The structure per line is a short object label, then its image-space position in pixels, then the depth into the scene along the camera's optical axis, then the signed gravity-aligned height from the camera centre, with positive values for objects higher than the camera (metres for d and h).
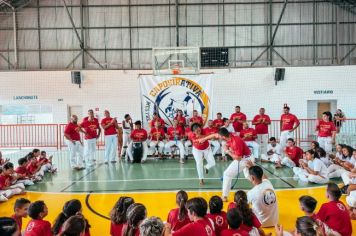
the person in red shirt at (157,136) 15.83 -1.22
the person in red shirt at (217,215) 4.79 -1.55
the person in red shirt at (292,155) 12.63 -1.72
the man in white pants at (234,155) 8.20 -1.15
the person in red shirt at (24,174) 10.63 -2.03
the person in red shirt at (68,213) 4.63 -1.47
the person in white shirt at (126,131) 16.55 -1.01
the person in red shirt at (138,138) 15.29 -1.26
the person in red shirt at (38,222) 4.59 -1.57
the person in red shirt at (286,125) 14.75 -0.68
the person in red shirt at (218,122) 15.91 -0.57
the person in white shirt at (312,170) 10.27 -1.92
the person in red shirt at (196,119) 15.95 -0.41
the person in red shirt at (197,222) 4.07 -1.43
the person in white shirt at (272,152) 14.15 -1.87
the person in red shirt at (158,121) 16.02 -0.54
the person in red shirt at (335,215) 5.22 -1.68
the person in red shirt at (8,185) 9.18 -2.13
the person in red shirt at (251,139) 14.92 -1.30
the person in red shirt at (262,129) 15.45 -0.89
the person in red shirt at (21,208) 5.15 -1.50
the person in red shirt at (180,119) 16.06 -0.41
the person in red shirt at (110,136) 14.87 -1.12
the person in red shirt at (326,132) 13.21 -0.90
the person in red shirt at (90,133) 14.13 -0.94
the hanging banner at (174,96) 16.88 +0.76
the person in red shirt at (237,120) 16.09 -0.47
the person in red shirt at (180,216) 4.96 -1.60
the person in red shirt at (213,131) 15.59 -1.01
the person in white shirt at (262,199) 6.24 -1.69
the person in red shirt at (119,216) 4.64 -1.49
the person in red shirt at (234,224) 4.13 -1.43
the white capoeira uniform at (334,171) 10.88 -2.01
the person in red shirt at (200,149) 10.23 -1.22
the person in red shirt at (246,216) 4.44 -1.52
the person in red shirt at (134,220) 3.87 -1.28
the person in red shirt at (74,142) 13.48 -1.28
